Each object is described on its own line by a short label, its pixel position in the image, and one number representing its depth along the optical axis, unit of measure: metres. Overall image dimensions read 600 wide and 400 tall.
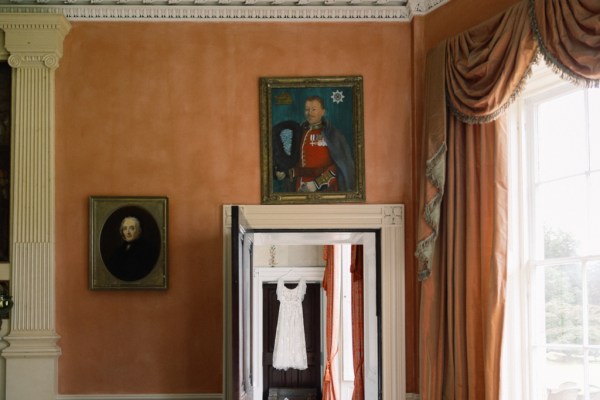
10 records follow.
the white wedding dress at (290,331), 12.86
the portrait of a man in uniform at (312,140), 6.79
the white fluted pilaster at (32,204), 6.51
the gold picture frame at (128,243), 6.71
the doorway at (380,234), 6.71
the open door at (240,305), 5.72
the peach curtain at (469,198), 5.51
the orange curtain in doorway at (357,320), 9.95
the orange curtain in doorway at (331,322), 12.05
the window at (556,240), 5.37
